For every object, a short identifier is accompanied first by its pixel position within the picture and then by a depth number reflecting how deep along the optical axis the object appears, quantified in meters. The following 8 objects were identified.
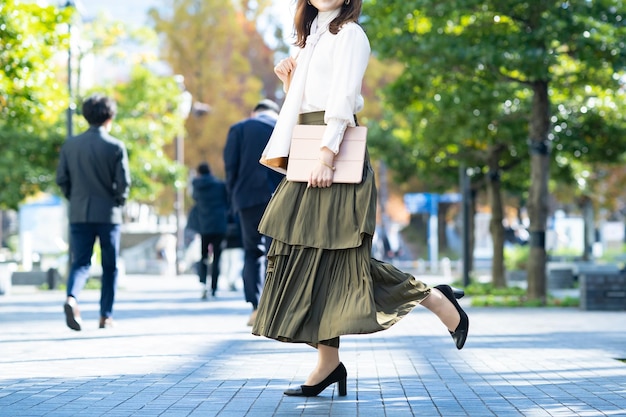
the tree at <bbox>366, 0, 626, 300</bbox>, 15.77
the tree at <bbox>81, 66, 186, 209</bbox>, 28.09
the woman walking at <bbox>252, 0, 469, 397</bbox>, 5.51
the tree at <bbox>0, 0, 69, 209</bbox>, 14.30
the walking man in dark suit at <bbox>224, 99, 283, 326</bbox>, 10.28
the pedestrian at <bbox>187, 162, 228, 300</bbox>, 15.92
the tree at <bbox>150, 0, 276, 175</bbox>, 47.47
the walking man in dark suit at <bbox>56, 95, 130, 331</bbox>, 9.95
